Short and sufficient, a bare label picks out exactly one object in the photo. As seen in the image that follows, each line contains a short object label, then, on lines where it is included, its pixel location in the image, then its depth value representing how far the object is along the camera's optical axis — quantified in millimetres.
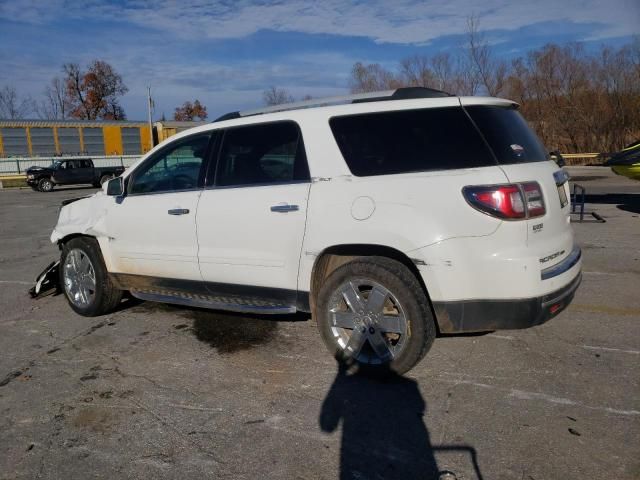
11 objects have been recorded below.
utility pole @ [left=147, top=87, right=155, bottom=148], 38644
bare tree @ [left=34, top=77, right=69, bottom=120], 64188
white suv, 3254
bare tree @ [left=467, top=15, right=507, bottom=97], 34031
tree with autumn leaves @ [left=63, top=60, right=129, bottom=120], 61816
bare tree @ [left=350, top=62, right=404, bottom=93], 36912
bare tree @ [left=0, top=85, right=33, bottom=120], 65438
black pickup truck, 25391
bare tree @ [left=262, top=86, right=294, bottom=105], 44759
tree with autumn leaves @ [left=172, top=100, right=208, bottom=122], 71625
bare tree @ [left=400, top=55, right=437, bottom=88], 34500
